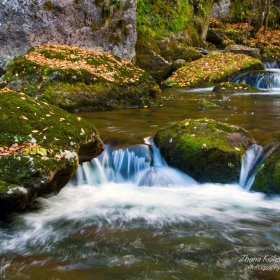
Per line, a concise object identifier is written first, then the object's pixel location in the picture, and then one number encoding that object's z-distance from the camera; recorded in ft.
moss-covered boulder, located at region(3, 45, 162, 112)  30.55
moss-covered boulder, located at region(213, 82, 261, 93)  45.77
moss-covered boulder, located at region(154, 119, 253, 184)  18.01
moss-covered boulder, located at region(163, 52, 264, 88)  52.39
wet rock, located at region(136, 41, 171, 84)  54.60
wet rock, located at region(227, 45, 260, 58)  69.10
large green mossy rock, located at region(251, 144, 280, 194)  16.47
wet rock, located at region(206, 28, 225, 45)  82.79
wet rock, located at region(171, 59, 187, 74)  56.29
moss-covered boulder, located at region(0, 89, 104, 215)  12.77
